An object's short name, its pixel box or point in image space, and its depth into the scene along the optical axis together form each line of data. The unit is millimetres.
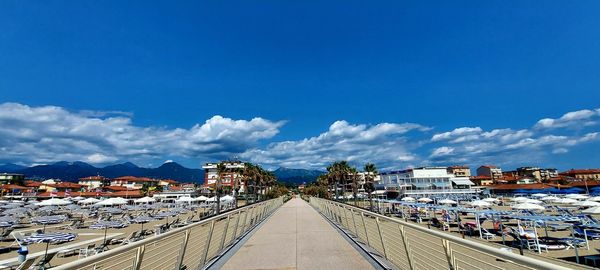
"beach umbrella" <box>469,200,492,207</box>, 26608
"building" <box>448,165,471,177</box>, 127875
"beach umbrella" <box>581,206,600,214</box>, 15212
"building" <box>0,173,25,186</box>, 99350
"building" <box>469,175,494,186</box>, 111588
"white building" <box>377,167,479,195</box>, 80000
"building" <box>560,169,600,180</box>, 109306
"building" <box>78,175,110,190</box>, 118625
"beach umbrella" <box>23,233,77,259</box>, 12805
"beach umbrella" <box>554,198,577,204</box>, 27484
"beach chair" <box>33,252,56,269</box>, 8950
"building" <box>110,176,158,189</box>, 125688
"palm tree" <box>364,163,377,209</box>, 49469
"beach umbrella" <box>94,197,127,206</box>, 30453
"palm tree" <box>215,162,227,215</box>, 45906
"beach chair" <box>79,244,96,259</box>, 12487
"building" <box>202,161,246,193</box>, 131875
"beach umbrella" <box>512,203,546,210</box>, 20375
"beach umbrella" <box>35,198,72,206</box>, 30109
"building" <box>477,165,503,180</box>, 130212
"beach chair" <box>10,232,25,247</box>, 13594
